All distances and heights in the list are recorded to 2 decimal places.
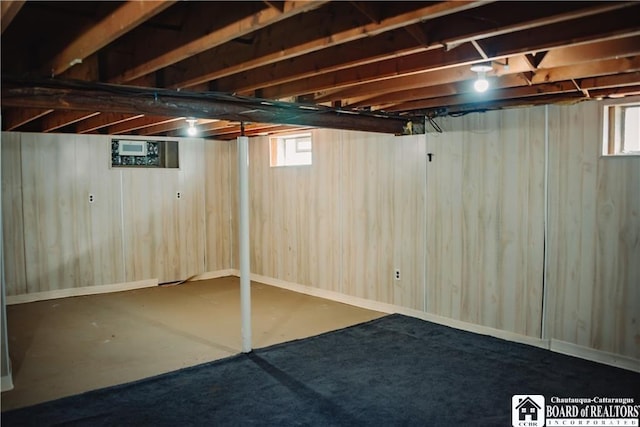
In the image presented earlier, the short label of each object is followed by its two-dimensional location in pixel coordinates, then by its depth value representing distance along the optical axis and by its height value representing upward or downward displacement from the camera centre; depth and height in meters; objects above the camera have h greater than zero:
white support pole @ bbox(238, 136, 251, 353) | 4.23 -0.58
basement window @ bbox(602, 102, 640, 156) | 3.93 +0.34
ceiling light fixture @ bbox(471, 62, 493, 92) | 3.03 +0.62
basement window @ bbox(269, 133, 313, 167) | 6.86 +0.36
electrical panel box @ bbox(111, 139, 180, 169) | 6.89 +0.35
